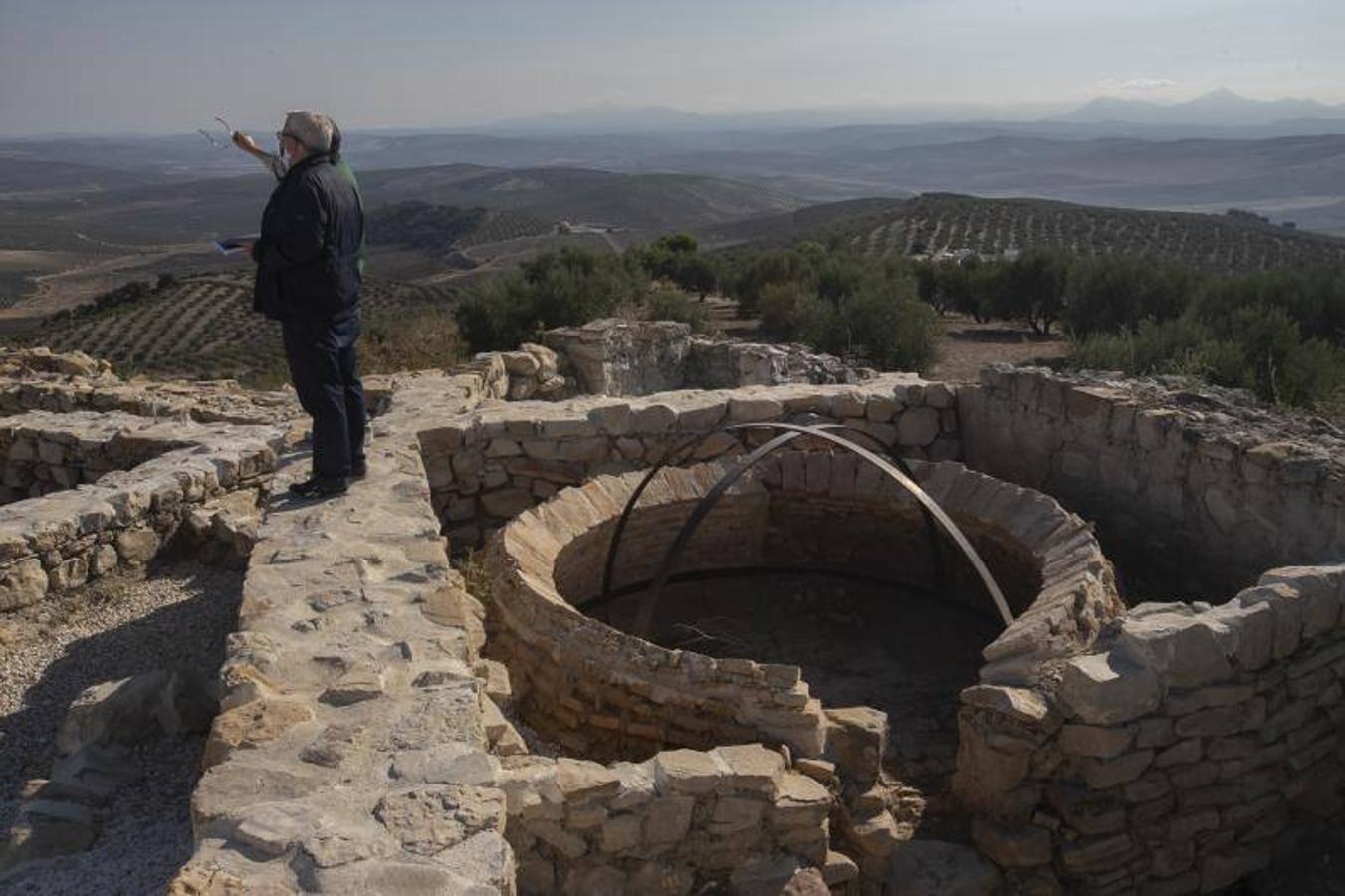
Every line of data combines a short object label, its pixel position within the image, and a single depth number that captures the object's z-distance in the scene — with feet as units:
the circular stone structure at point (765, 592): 14.11
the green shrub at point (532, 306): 53.62
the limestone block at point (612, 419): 22.43
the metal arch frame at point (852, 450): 15.55
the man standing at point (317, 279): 15.37
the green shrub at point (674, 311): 56.59
